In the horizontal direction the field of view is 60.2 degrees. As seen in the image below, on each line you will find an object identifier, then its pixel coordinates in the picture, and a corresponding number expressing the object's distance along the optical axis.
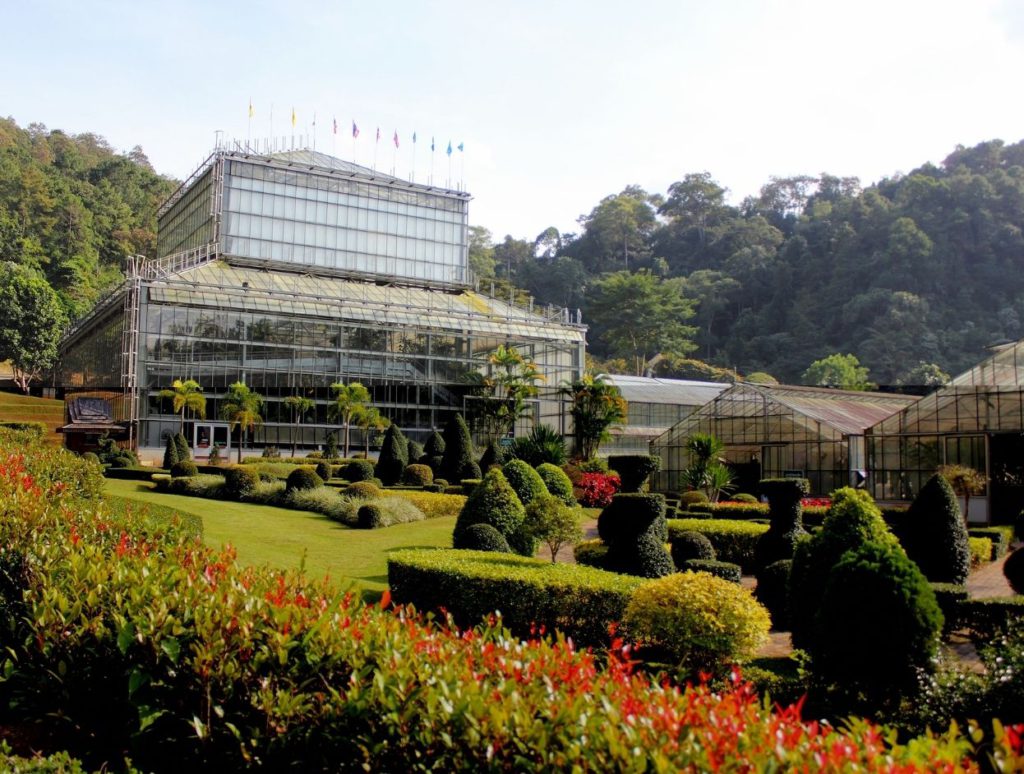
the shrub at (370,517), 22.58
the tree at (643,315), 79.19
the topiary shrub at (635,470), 20.00
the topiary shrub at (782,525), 16.25
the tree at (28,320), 63.28
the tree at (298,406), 44.91
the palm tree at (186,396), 40.88
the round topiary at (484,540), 16.19
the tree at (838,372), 68.38
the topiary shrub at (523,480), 20.53
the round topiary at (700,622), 10.14
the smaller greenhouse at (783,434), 32.50
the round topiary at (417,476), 31.59
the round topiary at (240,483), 27.12
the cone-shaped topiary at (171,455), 34.59
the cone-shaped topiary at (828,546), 10.80
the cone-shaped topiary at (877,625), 8.45
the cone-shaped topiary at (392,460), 32.59
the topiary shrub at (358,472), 31.23
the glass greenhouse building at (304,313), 44.03
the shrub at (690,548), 17.09
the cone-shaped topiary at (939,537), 14.66
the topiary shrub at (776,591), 13.63
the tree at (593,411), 38.28
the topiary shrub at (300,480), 26.55
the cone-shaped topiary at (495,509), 17.42
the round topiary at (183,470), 30.09
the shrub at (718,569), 14.89
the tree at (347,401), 43.34
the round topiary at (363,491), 25.67
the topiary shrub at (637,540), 14.78
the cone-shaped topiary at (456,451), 33.47
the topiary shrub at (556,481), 23.78
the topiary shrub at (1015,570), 14.01
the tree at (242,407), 41.09
